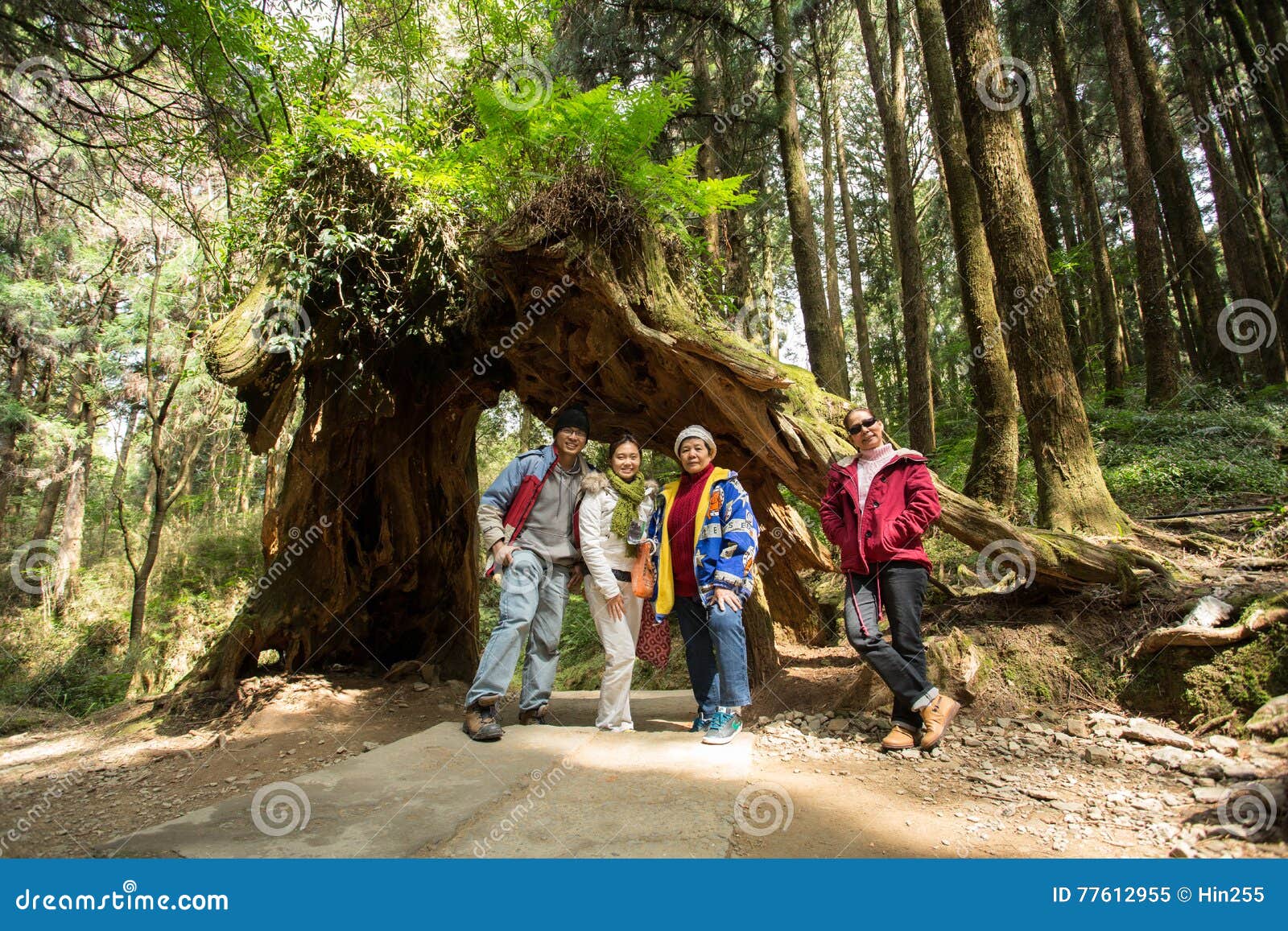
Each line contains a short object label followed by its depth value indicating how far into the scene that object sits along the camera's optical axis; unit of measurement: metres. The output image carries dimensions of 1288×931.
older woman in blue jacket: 4.12
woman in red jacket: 3.74
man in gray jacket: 4.30
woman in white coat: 4.49
